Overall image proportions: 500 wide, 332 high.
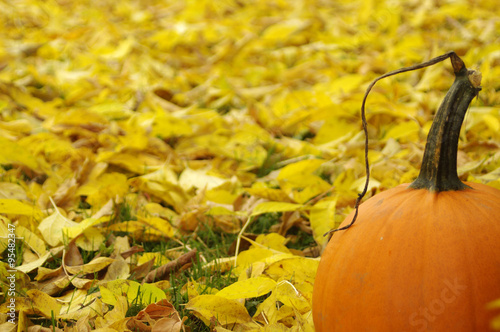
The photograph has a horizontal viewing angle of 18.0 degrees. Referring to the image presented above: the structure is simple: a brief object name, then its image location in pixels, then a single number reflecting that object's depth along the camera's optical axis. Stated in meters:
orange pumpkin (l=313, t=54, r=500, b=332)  1.15
